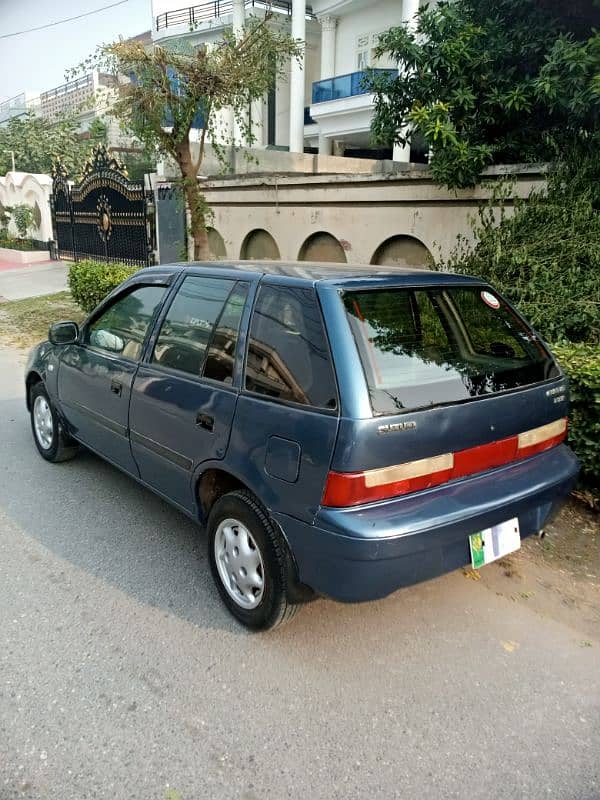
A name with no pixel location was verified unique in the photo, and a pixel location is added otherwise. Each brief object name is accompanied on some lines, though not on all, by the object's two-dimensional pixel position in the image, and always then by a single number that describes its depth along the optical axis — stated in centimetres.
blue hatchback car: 237
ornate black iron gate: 1366
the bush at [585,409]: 372
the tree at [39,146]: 2628
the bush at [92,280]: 947
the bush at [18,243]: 2108
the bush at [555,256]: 533
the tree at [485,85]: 589
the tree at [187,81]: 840
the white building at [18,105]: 4119
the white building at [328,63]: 2136
